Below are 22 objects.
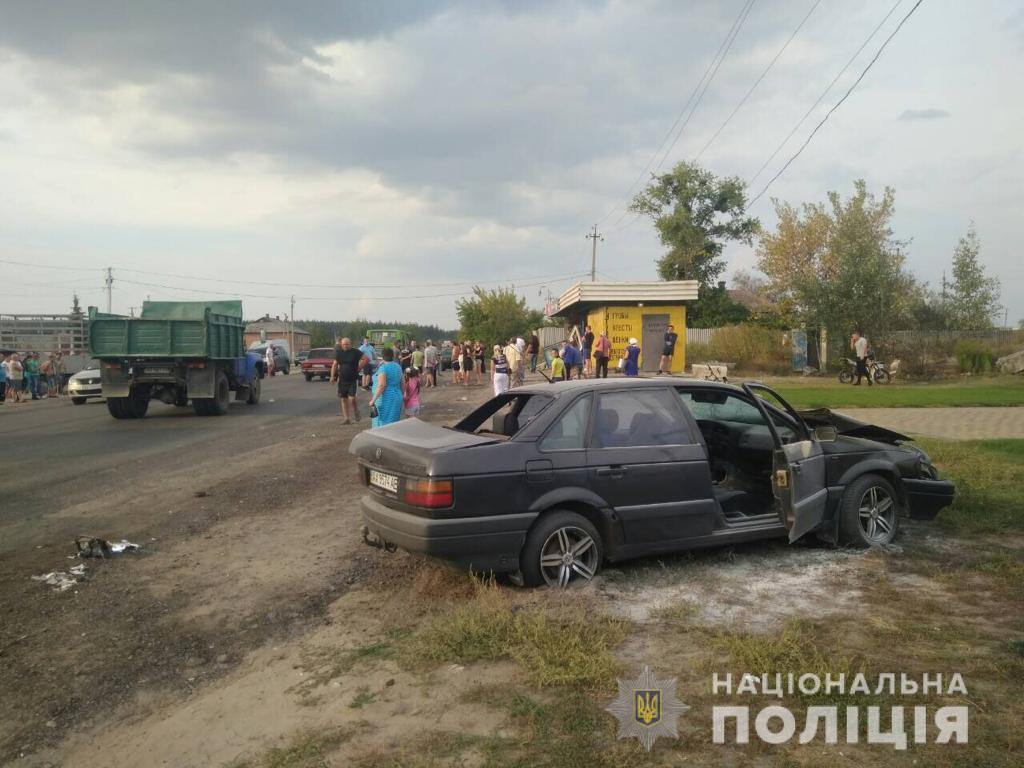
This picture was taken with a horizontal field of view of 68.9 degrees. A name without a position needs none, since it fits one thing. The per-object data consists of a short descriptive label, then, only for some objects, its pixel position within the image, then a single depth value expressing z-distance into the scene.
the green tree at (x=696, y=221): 51.38
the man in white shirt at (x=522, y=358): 18.62
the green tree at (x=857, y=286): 25.62
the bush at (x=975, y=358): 26.11
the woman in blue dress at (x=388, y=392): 9.77
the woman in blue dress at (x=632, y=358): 20.94
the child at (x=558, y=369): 20.03
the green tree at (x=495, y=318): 68.81
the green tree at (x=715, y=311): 48.59
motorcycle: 24.08
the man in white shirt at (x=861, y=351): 22.75
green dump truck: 16.20
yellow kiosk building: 29.44
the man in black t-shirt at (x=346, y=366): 14.64
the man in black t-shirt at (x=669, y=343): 21.53
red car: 34.34
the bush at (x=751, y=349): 30.39
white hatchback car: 21.42
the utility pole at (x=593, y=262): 60.65
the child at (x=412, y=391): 11.33
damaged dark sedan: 4.70
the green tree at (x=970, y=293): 44.03
